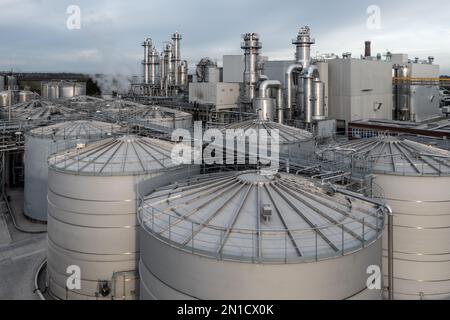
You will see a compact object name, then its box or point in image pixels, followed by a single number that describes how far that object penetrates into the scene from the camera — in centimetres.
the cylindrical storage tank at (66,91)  5981
